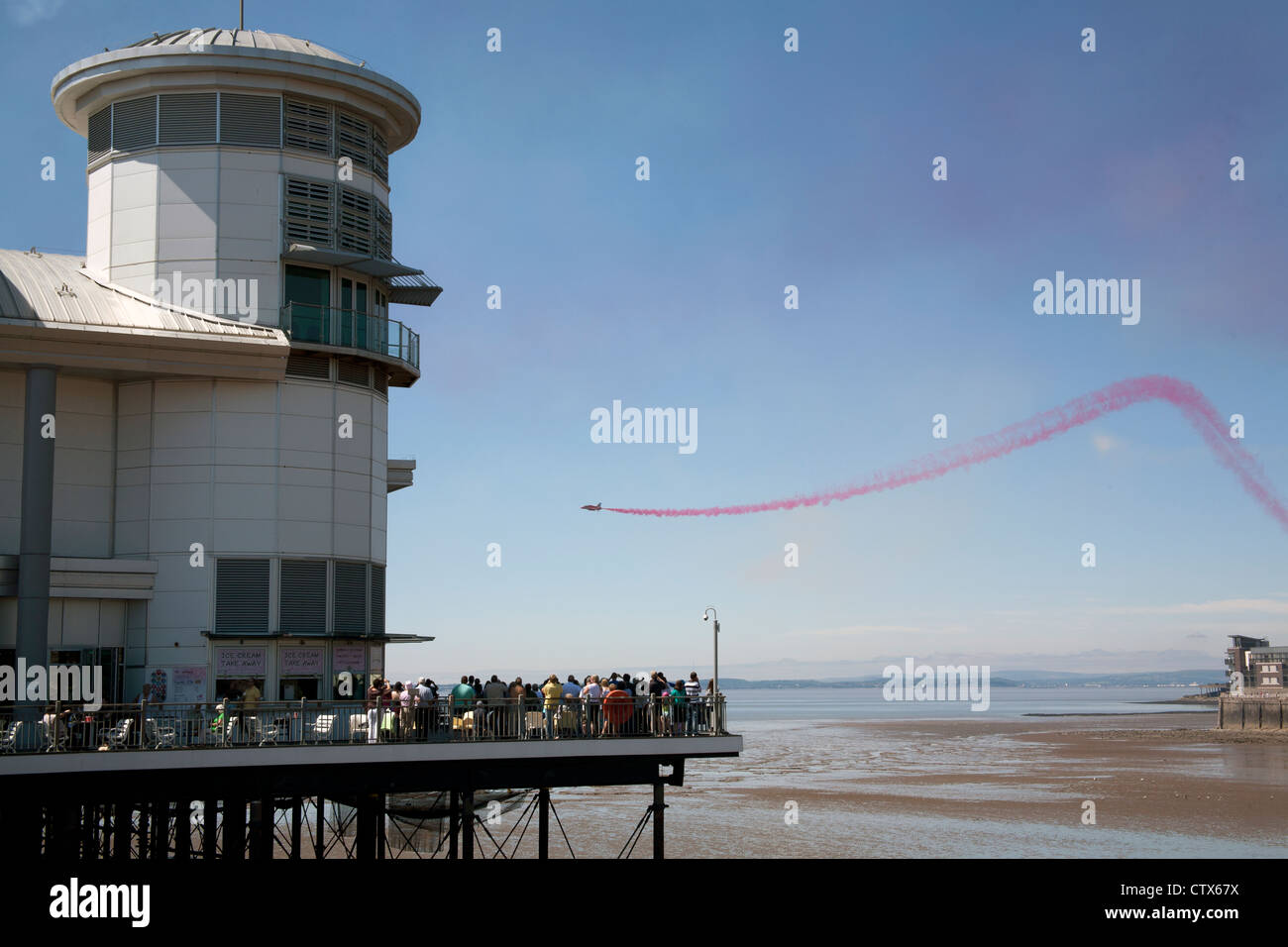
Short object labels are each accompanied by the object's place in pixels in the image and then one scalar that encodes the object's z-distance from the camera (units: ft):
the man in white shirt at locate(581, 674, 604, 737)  101.40
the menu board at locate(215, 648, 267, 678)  113.80
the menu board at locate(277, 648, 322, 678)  115.85
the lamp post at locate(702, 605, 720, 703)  106.11
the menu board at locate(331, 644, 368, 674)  118.59
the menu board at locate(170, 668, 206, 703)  112.37
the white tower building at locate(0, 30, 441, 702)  110.63
